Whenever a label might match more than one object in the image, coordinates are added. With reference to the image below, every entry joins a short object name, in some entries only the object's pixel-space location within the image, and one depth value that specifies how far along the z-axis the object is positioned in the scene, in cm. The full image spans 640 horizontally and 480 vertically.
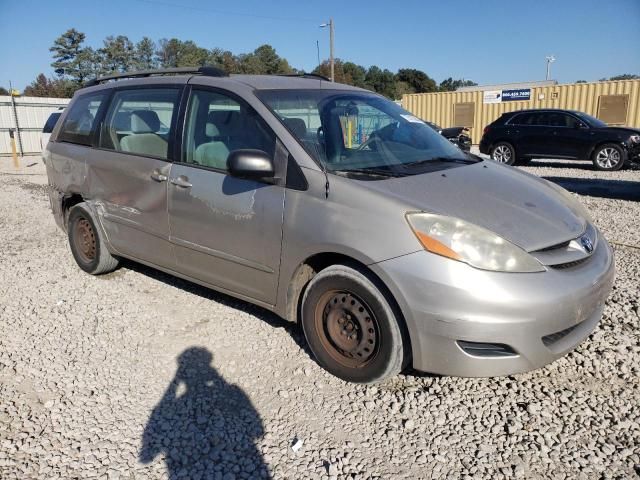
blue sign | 2317
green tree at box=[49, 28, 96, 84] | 6681
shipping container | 2072
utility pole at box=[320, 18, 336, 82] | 3478
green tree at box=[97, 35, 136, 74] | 6675
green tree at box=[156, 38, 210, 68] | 6931
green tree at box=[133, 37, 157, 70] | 6825
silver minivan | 259
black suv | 1313
